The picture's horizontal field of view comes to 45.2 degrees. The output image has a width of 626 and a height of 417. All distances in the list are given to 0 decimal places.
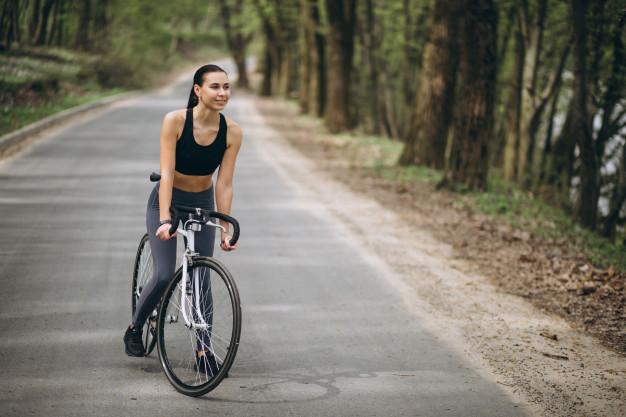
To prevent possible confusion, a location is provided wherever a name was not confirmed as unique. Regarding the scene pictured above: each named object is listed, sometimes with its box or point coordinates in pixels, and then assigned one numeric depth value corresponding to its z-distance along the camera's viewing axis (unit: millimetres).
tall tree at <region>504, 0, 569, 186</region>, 20359
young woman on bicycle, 4867
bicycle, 4715
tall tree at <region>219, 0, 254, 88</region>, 51406
